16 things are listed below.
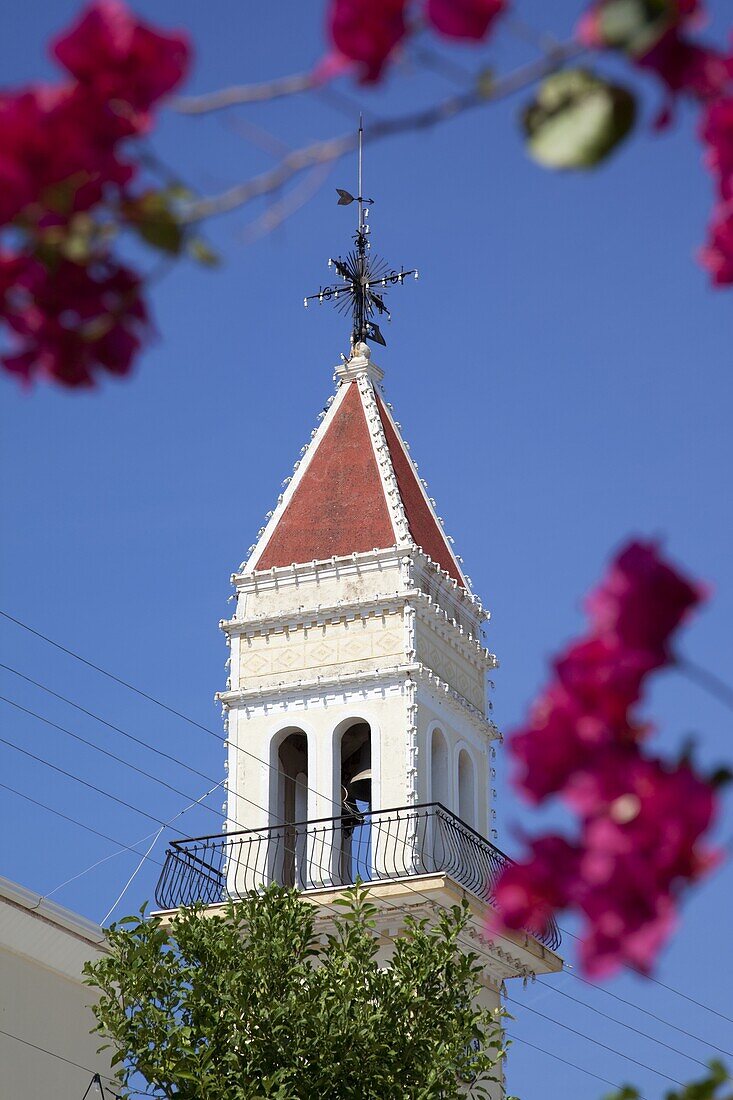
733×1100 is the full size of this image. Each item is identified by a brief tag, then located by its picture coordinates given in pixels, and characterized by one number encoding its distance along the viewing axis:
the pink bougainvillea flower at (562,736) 5.13
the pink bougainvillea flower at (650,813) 4.94
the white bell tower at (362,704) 36.42
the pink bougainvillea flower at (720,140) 5.75
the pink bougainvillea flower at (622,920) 4.89
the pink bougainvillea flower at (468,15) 5.31
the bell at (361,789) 39.17
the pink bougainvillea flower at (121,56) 5.21
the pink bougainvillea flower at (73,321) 5.50
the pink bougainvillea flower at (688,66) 5.41
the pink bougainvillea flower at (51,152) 5.24
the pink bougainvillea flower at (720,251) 6.28
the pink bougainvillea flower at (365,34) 5.30
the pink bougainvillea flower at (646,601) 5.19
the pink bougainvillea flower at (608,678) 5.21
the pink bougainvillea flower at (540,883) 5.20
